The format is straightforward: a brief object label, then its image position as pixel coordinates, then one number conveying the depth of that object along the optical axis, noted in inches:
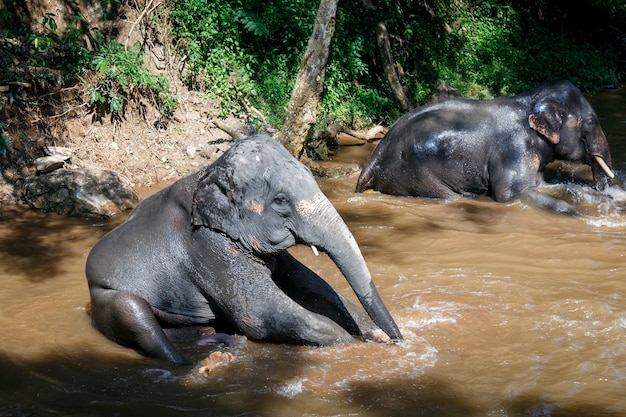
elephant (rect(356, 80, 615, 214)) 370.0
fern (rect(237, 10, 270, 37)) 447.3
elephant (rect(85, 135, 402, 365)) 195.3
